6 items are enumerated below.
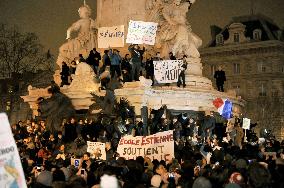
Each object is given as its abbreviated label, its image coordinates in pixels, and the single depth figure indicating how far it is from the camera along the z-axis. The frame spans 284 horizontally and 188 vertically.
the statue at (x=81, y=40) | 27.45
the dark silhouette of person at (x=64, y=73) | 25.70
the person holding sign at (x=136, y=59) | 22.39
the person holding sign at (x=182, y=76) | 23.23
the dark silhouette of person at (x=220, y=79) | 26.72
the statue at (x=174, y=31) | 25.80
